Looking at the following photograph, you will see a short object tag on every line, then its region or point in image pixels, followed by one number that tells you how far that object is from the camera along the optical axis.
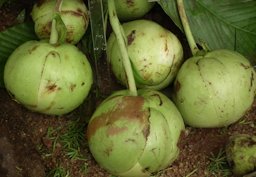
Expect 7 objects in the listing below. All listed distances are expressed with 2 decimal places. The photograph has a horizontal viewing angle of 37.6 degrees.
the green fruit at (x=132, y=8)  0.49
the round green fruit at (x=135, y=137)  0.41
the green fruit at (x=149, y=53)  0.46
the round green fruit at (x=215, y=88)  0.44
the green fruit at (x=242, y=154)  0.44
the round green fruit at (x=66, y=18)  0.46
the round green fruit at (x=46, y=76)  0.43
